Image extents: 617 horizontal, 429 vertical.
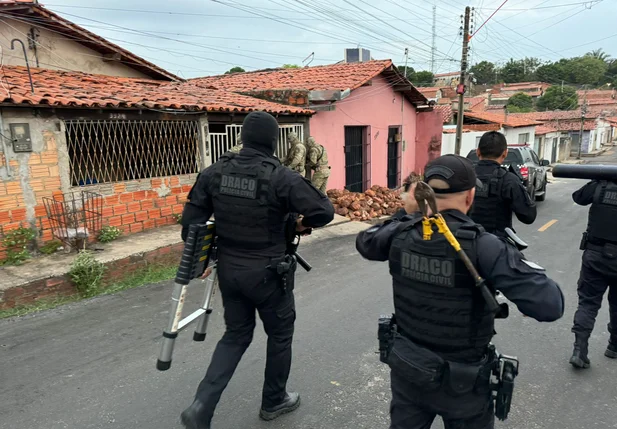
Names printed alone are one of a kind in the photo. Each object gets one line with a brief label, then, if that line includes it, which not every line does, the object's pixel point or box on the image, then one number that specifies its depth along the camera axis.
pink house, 10.36
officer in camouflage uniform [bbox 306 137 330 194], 9.20
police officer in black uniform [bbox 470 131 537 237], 3.49
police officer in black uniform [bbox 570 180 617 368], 3.08
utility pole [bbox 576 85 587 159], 35.09
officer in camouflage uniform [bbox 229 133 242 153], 7.69
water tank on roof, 15.89
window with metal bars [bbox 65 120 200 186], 6.30
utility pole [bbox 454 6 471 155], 13.96
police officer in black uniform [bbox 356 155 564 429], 1.52
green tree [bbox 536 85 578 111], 50.03
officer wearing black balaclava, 2.35
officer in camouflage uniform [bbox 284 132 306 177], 8.66
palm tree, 79.41
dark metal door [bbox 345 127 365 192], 11.47
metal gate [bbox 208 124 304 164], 7.99
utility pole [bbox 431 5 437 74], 20.06
